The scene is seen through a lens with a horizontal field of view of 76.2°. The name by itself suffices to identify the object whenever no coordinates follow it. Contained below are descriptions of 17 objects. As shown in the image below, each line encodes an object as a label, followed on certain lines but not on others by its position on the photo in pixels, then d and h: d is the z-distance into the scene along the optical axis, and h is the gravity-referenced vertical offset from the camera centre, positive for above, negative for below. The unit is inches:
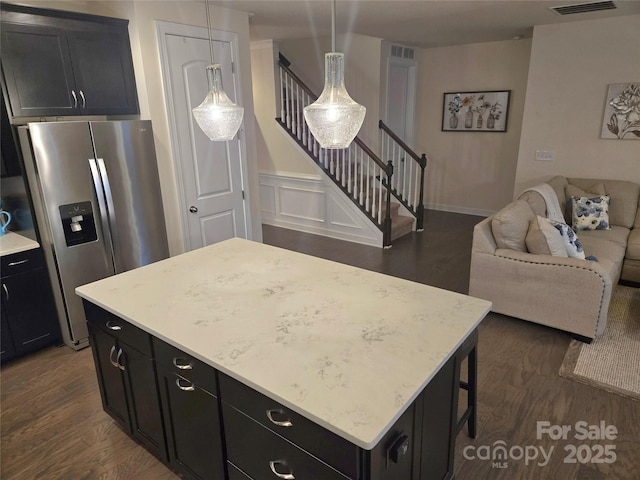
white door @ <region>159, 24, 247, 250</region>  132.4 -8.9
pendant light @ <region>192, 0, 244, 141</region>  77.0 +2.5
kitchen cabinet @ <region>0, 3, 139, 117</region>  101.0 +16.8
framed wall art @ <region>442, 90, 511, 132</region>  236.3 +4.9
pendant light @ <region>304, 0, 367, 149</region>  59.8 +2.0
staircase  209.2 -25.0
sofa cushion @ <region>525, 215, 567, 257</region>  122.8 -35.7
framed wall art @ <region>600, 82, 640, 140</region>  171.3 +1.8
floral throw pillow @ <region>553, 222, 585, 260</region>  124.5 -37.0
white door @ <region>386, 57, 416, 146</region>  250.6 +12.9
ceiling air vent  146.6 +39.2
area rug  102.4 -63.8
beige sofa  116.5 -45.9
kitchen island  49.1 -31.5
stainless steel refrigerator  108.5 -20.1
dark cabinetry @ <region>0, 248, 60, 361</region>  110.7 -47.6
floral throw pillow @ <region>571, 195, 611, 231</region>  160.9 -36.9
